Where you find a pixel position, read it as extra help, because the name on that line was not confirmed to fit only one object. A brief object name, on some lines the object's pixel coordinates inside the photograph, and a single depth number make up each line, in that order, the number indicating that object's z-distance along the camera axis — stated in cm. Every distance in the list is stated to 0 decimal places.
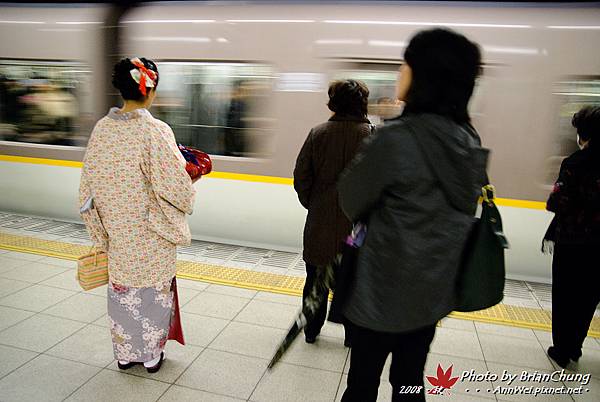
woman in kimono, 207
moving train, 357
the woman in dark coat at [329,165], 234
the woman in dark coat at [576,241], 241
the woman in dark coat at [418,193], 128
